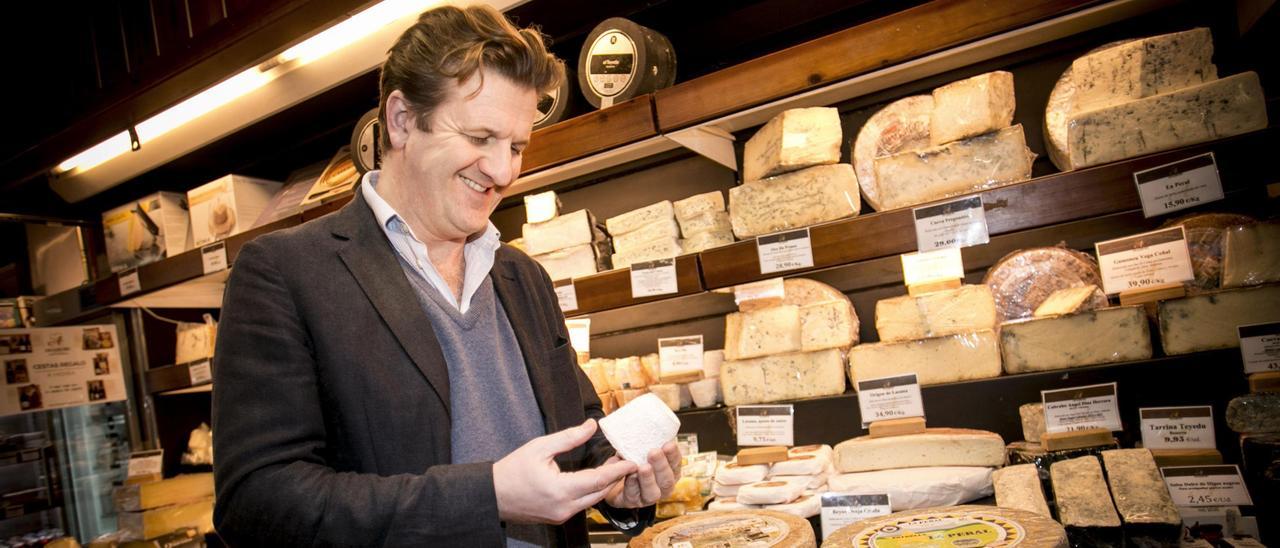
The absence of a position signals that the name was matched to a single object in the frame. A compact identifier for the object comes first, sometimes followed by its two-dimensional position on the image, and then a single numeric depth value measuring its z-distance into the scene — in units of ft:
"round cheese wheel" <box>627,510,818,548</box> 5.18
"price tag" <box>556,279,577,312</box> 8.48
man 3.72
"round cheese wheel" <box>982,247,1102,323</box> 7.15
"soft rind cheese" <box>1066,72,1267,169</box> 5.61
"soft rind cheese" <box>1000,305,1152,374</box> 6.52
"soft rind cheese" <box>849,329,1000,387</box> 7.12
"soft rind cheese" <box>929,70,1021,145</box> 6.70
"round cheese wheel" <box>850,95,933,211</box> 7.43
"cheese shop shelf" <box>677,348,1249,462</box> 6.61
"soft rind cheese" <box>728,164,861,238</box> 7.36
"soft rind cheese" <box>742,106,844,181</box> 7.41
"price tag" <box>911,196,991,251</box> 6.14
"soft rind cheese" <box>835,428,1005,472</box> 6.66
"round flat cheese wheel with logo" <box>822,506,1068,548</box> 4.50
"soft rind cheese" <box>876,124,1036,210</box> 6.62
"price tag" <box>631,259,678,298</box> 7.78
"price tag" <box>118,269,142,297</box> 11.40
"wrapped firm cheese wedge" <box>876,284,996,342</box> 7.16
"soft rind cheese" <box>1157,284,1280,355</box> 5.93
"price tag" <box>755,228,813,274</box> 7.02
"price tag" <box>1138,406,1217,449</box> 6.24
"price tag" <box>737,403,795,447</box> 7.76
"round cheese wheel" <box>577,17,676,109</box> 7.95
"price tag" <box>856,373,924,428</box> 7.22
